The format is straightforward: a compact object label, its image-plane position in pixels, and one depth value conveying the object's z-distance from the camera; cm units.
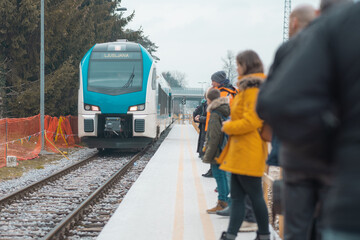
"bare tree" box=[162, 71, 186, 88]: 13388
